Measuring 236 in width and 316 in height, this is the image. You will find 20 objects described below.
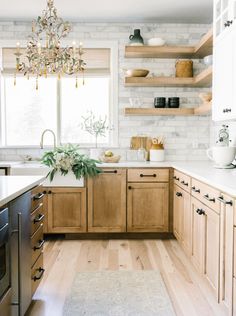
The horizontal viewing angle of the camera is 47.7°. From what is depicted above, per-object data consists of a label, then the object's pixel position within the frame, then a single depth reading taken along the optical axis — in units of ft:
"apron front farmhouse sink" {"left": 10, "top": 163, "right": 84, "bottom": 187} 10.13
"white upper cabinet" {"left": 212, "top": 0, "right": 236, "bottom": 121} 7.27
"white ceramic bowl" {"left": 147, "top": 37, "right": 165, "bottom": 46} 11.17
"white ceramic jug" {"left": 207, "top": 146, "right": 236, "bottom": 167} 8.25
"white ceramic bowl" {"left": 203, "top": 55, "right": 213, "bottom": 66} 9.84
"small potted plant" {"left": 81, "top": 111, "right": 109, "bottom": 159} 11.67
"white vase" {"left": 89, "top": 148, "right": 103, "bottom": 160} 11.48
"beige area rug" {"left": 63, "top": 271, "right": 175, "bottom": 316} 6.05
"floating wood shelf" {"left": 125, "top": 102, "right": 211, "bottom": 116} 11.32
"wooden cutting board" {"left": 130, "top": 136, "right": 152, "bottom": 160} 11.79
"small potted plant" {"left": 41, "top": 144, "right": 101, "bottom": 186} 10.02
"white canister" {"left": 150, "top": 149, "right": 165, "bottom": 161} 11.38
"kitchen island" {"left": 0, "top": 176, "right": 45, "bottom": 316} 4.45
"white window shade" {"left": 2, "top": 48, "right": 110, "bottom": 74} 11.54
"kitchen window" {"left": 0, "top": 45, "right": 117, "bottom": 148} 11.87
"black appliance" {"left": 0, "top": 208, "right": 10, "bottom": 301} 4.29
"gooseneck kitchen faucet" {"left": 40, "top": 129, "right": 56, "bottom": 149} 11.41
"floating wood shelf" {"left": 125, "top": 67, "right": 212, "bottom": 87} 11.08
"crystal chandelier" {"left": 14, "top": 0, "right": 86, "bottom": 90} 7.38
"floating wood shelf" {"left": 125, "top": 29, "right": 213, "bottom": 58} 11.01
